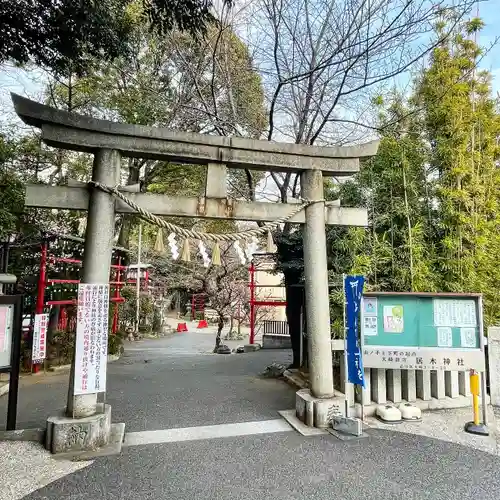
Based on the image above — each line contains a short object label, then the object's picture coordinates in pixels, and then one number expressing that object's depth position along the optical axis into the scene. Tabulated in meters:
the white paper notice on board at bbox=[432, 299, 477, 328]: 4.73
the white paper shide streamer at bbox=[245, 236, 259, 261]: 8.11
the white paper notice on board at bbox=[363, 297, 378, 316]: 4.79
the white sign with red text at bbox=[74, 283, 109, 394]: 3.84
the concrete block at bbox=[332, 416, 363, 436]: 4.15
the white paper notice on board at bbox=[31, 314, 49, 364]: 6.64
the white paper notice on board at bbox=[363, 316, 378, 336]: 4.78
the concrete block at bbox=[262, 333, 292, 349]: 13.51
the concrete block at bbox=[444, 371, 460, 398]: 5.24
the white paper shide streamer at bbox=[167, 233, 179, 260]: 6.87
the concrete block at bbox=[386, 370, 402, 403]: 5.03
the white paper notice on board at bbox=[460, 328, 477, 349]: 4.64
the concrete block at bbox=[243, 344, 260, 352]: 12.79
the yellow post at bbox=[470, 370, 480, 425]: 4.30
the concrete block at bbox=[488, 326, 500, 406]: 5.31
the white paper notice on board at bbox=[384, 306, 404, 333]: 4.75
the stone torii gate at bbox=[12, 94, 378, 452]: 3.82
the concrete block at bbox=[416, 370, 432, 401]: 5.11
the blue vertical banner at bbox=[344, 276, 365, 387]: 4.37
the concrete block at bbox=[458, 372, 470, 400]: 5.35
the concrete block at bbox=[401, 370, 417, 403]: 5.09
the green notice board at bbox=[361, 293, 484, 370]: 4.61
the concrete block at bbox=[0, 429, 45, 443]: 3.83
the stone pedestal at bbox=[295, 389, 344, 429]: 4.34
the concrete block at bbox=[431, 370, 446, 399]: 5.18
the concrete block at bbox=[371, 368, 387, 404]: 4.95
